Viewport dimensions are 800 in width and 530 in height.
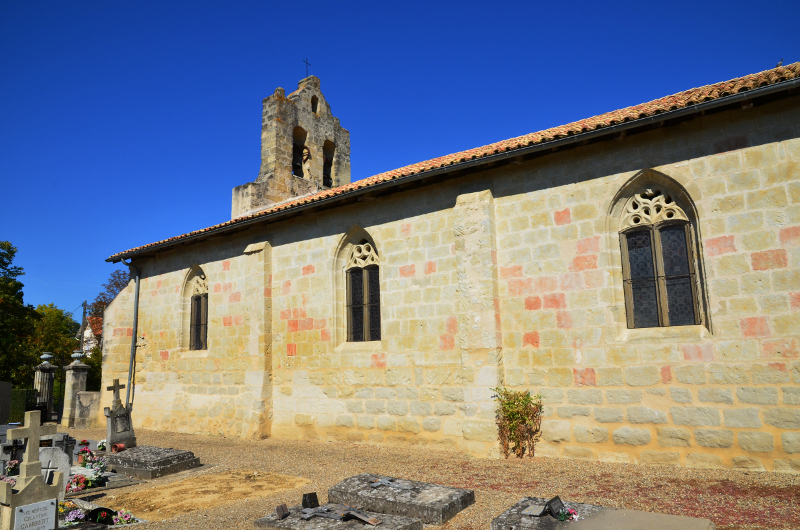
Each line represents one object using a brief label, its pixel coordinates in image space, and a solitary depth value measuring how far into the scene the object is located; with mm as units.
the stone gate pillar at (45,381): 15555
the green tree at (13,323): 21766
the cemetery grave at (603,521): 3754
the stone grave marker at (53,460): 6332
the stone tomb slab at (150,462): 7527
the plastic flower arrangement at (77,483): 6586
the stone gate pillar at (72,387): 15047
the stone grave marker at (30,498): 3988
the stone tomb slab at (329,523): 4414
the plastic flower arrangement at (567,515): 4008
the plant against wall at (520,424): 7625
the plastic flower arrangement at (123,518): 5131
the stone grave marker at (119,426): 9031
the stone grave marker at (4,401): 9930
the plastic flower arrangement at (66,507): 5015
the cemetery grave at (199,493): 5867
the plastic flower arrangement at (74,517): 4887
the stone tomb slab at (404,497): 4773
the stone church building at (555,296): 6363
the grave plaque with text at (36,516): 4020
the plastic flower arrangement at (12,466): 6850
